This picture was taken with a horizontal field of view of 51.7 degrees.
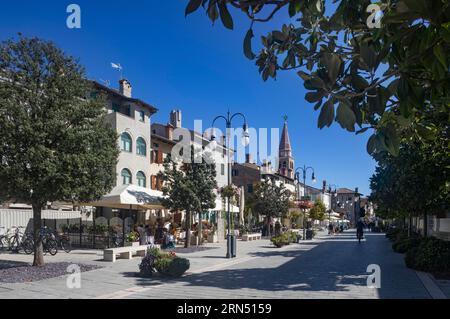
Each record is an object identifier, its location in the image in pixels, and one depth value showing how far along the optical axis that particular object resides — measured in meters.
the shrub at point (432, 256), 13.74
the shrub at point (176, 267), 13.00
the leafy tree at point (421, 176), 13.77
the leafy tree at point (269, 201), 42.41
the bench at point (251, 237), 34.66
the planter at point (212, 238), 30.66
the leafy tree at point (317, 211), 68.06
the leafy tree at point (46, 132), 12.94
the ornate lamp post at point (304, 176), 42.49
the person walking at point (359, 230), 34.05
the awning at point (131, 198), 19.92
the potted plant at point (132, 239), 20.91
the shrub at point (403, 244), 19.61
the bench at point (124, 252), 17.19
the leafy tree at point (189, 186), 23.41
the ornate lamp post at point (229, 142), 19.73
